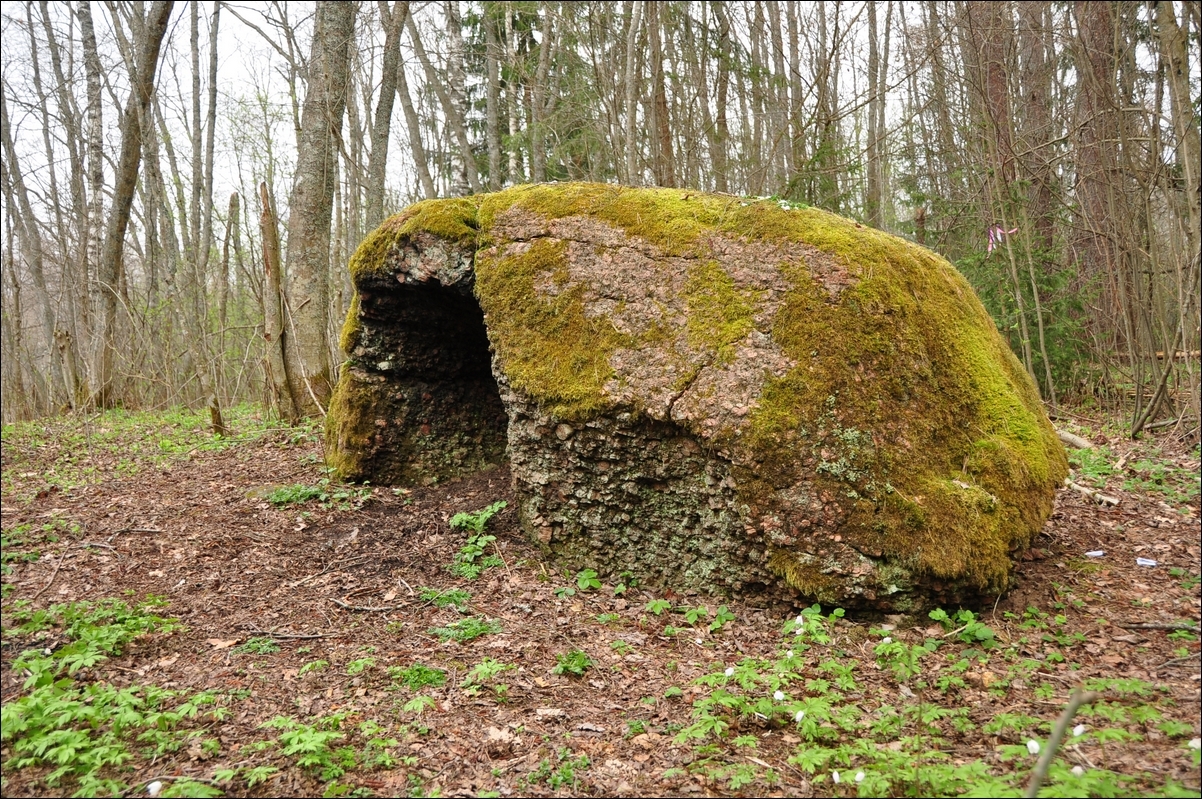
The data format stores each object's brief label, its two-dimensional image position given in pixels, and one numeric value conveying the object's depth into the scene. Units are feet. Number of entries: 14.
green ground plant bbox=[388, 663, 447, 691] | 11.43
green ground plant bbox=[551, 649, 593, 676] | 11.96
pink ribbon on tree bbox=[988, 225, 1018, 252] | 25.58
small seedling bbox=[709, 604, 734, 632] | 13.16
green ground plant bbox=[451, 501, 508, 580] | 15.33
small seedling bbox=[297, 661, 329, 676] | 11.59
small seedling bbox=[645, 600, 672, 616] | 13.73
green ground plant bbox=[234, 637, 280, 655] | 12.10
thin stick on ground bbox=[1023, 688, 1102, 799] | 5.52
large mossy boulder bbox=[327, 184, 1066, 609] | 12.91
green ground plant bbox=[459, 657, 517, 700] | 11.28
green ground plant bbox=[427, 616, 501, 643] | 12.94
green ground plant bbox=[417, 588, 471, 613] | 14.14
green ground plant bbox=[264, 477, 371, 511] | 18.04
